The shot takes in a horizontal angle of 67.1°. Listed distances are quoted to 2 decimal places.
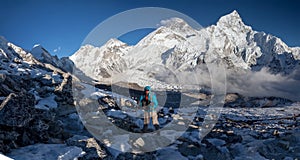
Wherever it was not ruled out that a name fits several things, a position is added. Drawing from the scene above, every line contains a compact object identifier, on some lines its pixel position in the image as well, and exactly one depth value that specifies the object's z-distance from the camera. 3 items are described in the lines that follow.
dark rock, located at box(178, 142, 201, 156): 11.98
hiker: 12.77
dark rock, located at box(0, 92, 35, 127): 8.86
